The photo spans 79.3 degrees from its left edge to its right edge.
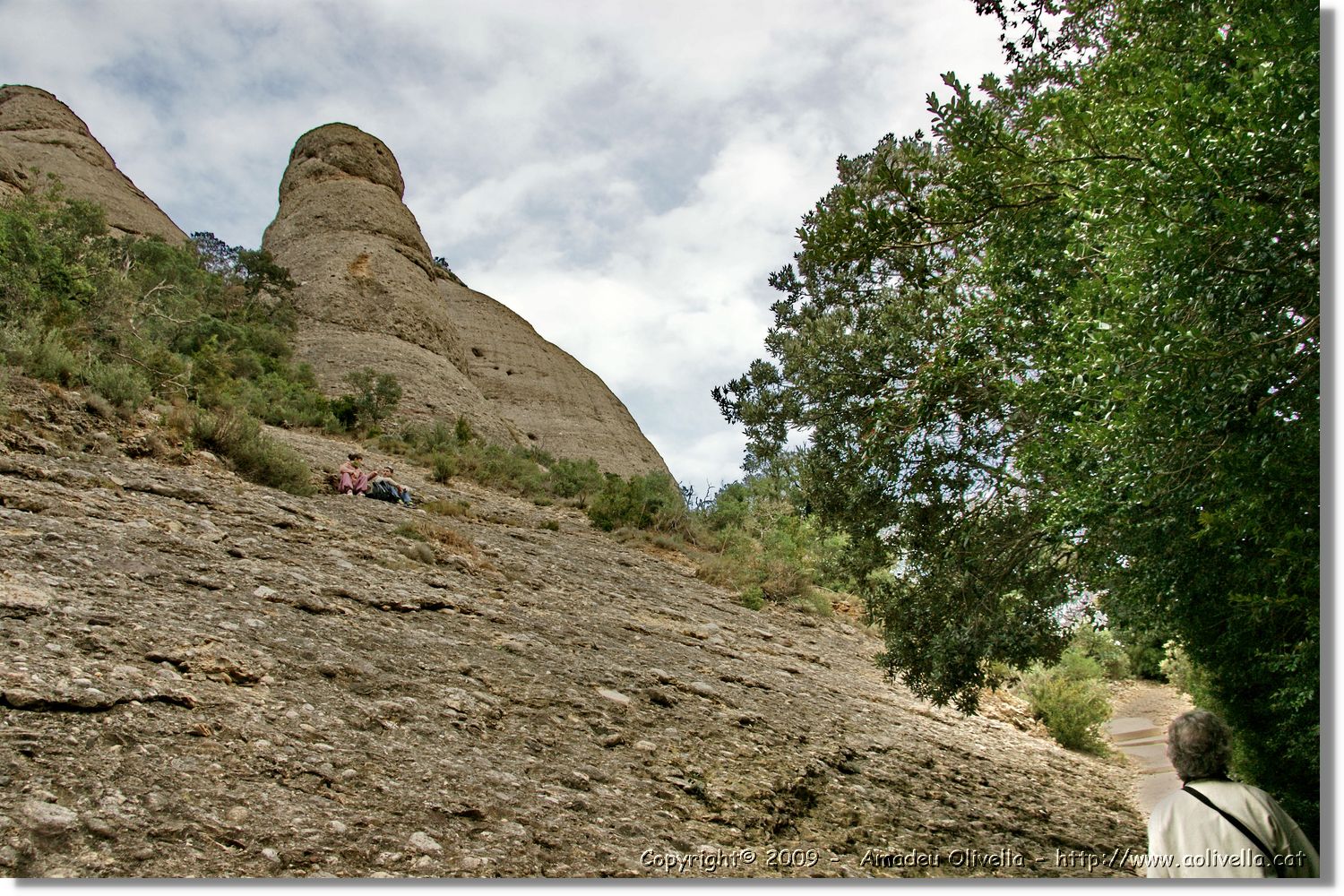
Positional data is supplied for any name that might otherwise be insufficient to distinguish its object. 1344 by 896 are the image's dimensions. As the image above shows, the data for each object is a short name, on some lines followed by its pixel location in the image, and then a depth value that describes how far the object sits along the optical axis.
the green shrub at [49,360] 8.22
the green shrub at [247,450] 9.45
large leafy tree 3.35
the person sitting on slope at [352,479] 11.13
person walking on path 2.55
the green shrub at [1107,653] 13.84
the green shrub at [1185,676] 9.38
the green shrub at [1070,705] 10.79
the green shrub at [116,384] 8.71
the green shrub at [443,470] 16.14
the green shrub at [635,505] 16.08
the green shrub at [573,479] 19.39
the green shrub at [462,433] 22.22
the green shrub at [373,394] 21.84
